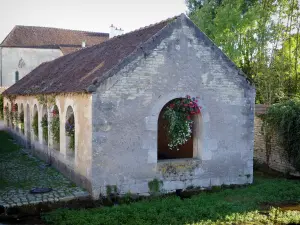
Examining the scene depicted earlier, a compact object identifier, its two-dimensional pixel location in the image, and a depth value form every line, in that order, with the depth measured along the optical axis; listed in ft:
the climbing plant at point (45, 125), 41.32
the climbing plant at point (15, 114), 56.99
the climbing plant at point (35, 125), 46.03
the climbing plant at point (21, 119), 55.01
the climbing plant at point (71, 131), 33.29
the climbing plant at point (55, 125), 37.32
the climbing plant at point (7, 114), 67.21
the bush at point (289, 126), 36.81
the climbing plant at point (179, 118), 30.50
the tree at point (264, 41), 69.77
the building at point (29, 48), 115.65
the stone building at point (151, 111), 28.60
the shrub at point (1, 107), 89.71
